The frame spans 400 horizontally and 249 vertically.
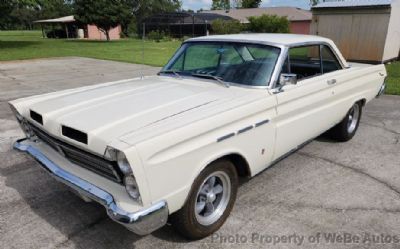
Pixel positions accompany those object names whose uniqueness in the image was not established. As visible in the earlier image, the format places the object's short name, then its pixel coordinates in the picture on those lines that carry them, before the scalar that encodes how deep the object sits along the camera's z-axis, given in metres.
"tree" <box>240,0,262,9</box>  77.51
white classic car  2.57
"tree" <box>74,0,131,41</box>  37.50
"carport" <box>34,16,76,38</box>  52.84
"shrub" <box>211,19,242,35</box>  35.69
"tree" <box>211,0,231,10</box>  88.56
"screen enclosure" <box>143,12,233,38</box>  46.84
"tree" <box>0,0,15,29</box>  23.97
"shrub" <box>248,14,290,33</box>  35.78
